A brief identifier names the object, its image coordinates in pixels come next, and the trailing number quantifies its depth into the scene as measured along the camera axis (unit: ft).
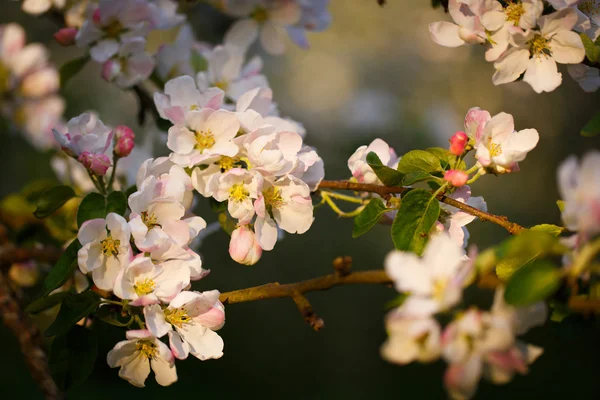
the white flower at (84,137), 4.38
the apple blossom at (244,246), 4.28
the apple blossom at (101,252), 4.21
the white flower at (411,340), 3.88
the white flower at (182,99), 4.33
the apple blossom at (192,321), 4.17
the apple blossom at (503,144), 4.19
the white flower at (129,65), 4.66
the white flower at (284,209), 4.27
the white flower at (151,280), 4.18
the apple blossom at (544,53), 4.23
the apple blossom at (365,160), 4.35
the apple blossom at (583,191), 3.88
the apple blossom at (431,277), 3.88
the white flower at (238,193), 4.25
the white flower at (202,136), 4.27
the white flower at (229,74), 4.66
